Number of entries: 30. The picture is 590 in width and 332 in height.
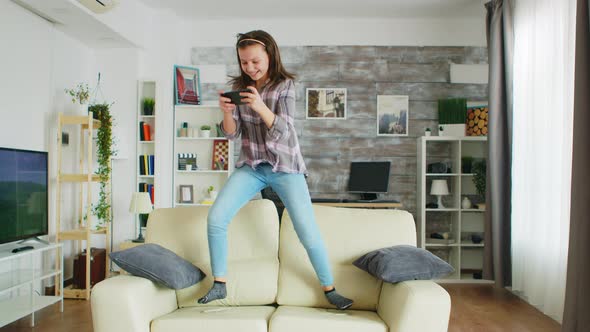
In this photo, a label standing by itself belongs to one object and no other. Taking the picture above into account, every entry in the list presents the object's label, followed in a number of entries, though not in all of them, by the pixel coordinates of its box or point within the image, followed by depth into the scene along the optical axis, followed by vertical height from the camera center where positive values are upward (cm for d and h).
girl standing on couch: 226 -2
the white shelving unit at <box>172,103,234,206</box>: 559 +11
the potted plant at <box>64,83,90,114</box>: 459 +57
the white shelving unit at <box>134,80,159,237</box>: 532 +20
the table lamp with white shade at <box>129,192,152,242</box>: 484 -46
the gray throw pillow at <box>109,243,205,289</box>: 214 -49
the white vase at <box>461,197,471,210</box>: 521 -47
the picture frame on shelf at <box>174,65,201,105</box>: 553 +84
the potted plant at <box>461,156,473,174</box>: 527 -3
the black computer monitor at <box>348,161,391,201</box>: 544 -21
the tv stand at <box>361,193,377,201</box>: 550 -43
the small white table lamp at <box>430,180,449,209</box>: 520 -31
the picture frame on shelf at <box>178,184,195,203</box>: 555 -40
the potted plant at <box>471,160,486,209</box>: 505 -19
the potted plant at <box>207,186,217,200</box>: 545 -38
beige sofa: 206 -58
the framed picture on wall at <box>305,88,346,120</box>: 567 +66
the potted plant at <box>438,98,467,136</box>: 529 +48
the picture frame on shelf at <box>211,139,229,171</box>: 551 +5
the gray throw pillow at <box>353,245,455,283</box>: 211 -47
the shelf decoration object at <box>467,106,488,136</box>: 513 +43
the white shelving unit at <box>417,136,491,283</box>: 516 -54
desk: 498 -48
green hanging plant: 466 +14
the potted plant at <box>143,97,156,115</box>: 535 +59
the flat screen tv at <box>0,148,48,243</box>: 348 -29
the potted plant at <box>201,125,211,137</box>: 547 +31
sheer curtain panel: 335 +10
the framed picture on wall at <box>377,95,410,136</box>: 562 +52
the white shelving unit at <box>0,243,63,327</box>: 333 -95
